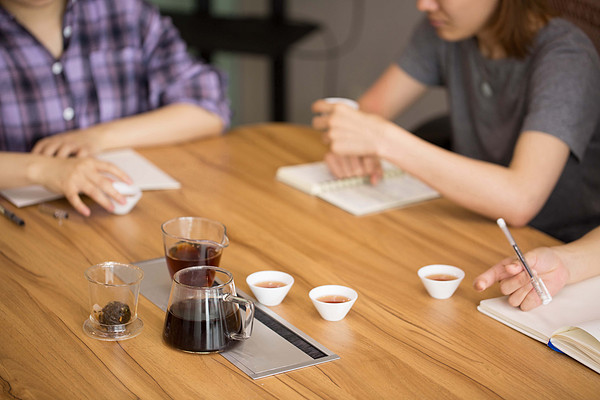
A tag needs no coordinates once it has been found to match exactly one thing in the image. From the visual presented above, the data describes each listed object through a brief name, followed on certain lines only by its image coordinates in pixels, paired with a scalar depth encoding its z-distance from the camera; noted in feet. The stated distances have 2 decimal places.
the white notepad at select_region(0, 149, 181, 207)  7.41
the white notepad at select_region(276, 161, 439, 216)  7.54
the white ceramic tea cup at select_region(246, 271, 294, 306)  6.21
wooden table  5.67
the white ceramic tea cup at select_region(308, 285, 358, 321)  6.10
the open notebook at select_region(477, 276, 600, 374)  5.89
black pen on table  7.01
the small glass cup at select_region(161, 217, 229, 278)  6.26
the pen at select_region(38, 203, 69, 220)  7.17
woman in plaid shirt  8.17
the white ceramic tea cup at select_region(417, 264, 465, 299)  6.33
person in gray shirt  7.32
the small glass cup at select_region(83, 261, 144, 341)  5.95
